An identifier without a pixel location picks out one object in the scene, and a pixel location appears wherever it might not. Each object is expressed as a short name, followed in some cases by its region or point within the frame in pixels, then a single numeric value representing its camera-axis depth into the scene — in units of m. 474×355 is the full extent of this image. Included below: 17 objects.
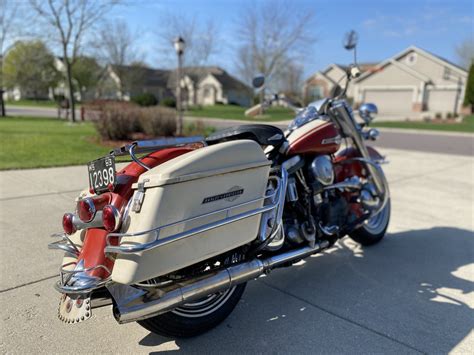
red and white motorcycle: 1.88
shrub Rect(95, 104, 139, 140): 10.35
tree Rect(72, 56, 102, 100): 38.97
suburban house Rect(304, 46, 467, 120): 38.91
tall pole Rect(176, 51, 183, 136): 11.39
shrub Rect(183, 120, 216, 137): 11.46
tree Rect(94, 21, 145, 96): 36.84
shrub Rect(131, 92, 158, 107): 32.10
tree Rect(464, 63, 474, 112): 32.94
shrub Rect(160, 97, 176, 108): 33.56
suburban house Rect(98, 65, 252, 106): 55.84
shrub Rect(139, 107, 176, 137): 10.83
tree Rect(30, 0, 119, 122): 16.18
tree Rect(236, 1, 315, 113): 31.13
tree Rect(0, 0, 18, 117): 18.67
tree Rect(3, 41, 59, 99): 22.41
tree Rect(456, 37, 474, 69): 46.94
